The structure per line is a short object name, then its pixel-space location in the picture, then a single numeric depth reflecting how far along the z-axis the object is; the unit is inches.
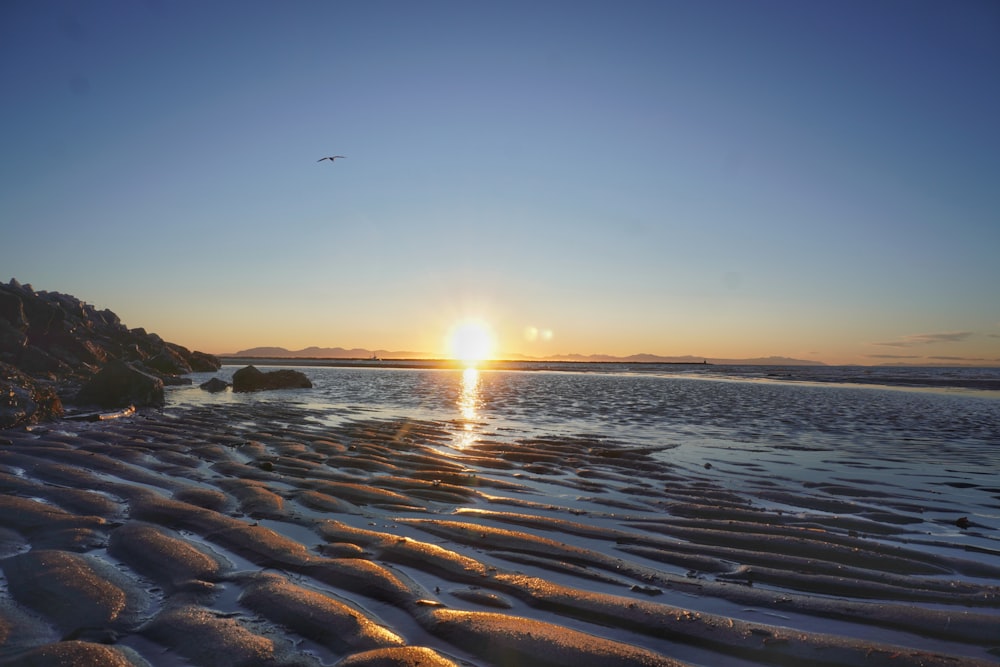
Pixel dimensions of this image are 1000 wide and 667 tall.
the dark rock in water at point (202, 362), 2237.9
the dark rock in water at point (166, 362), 1565.3
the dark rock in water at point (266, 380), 1274.6
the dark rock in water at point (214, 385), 1172.8
